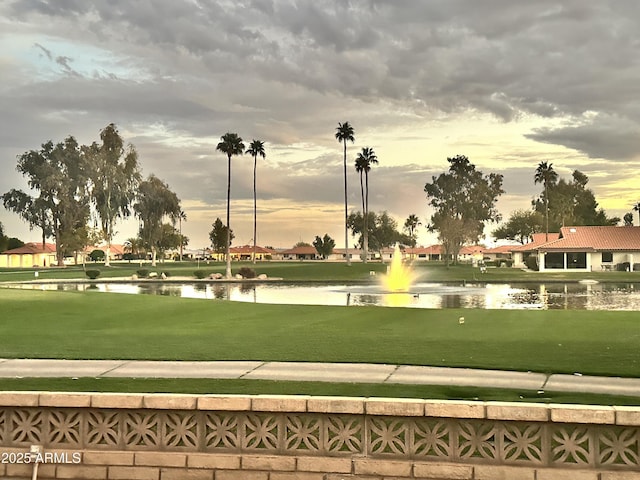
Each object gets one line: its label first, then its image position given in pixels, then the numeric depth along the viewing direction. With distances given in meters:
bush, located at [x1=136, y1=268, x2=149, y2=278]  71.00
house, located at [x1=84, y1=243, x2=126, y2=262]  186.44
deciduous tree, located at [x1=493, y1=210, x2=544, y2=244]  147.62
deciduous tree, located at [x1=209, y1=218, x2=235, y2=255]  140.38
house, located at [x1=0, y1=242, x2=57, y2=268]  122.94
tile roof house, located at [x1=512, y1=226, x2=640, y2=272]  82.00
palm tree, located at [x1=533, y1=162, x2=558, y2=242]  137.88
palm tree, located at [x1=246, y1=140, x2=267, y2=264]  115.00
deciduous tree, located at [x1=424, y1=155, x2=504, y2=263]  129.12
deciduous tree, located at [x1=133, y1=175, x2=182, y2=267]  104.81
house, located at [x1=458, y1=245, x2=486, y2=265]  190.56
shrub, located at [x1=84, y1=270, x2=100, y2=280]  66.62
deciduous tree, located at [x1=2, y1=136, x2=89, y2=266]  103.81
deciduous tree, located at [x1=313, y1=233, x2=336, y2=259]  196.00
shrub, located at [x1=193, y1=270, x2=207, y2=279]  71.41
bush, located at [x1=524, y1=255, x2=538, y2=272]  86.02
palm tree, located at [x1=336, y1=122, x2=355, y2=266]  112.50
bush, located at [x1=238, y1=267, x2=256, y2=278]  73.06
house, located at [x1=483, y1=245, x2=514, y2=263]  193.38
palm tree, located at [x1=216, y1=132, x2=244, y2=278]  83.69
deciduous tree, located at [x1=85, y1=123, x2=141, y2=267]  101.00
